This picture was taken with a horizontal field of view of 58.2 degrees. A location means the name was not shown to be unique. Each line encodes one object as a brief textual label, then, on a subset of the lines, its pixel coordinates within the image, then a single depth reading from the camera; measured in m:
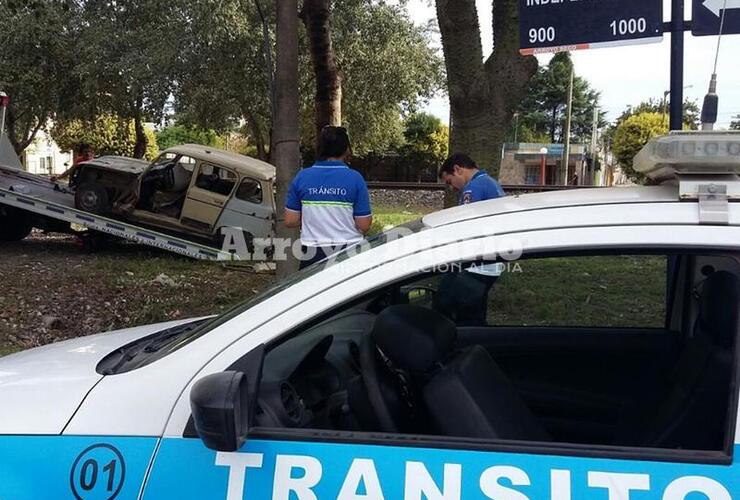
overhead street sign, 3.76
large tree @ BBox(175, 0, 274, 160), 15.27
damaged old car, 11.18
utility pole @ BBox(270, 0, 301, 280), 5.67
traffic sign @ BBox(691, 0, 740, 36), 3.49
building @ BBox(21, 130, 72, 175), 60.44
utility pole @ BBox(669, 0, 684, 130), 3.74
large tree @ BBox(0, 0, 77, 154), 17.03
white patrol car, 1.45
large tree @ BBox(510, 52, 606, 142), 65.62
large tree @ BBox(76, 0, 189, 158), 16.03
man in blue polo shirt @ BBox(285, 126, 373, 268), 4.57
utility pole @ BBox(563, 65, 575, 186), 37.81
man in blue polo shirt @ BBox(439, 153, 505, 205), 4.64
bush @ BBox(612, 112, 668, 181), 32.16
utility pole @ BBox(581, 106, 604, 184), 47.94
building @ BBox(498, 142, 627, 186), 47.41
